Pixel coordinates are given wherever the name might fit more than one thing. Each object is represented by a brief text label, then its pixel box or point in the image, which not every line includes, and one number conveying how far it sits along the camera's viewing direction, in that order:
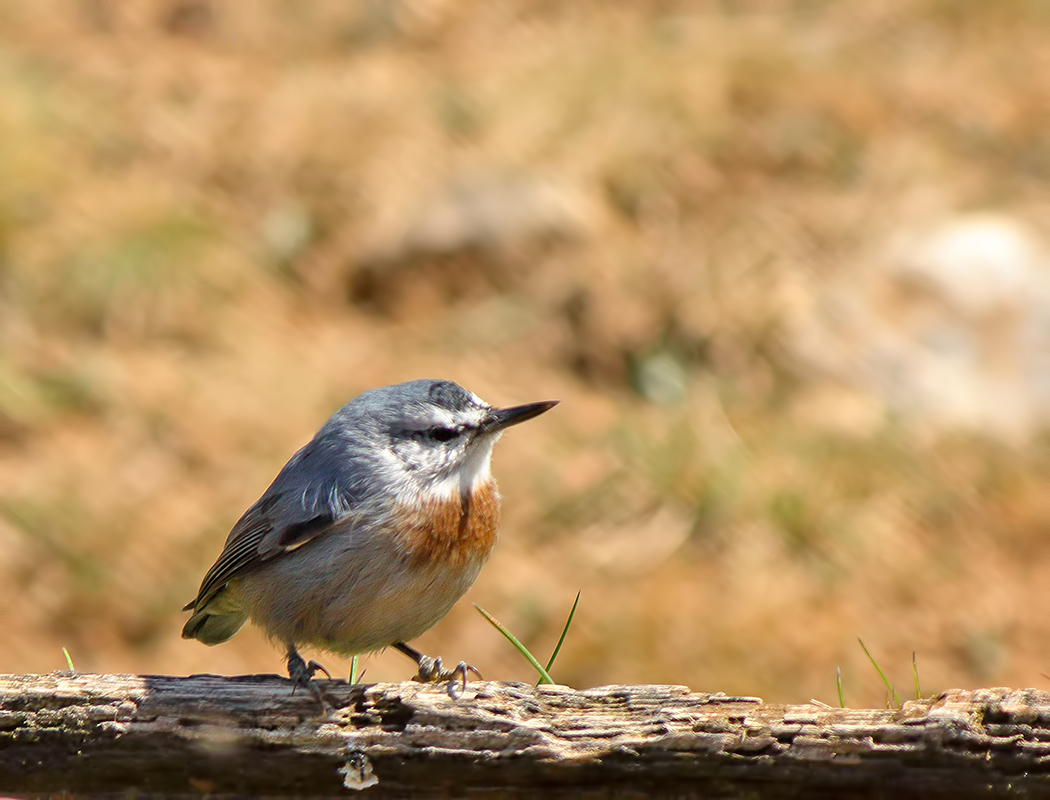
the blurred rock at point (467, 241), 15.88
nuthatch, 7.17
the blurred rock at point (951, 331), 14.19
